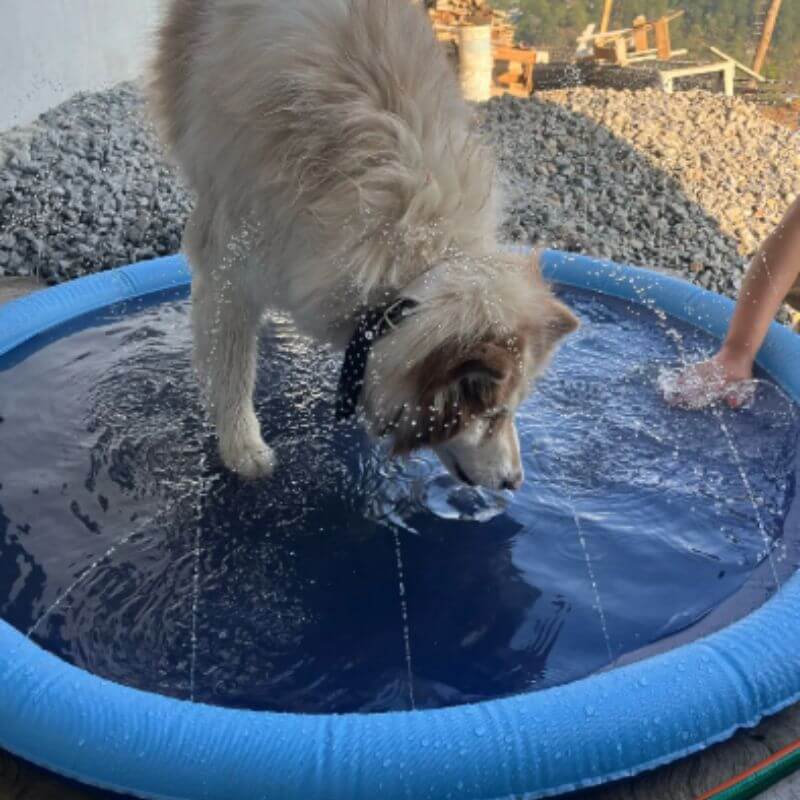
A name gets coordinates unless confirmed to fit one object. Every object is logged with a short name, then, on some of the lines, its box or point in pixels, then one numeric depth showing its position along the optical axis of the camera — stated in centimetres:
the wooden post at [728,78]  1137
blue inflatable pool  198
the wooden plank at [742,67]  1148
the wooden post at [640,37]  1232
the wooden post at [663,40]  1203
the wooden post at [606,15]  1300
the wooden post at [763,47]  1172
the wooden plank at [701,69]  1128
